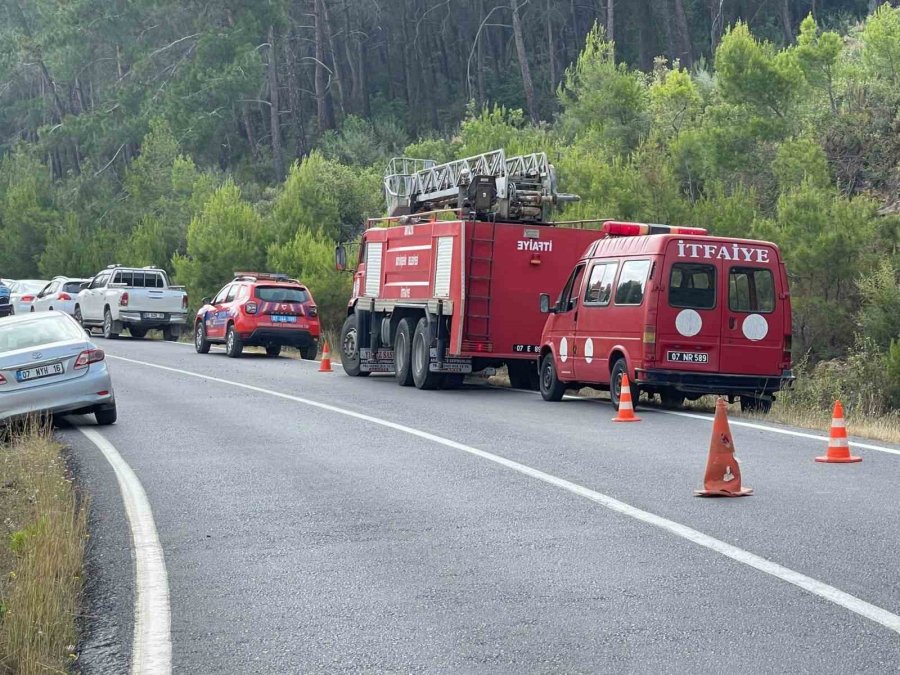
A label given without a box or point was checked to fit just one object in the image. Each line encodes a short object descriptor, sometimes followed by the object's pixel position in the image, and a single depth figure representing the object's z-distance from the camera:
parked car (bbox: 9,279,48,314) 47.06
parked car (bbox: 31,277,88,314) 42.81
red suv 30.34
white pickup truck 38.75
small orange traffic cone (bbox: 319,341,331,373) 26.29
